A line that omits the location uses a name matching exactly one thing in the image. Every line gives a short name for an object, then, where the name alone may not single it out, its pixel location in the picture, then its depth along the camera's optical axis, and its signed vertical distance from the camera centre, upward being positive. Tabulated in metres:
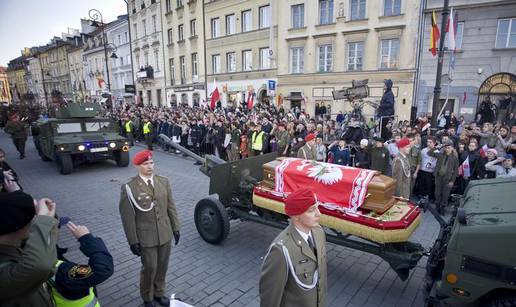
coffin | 3.75 -1.58
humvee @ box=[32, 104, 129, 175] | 10.11 -1.54
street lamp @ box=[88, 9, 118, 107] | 17.27 +4.44
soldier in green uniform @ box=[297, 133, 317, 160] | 6.87 -1.29
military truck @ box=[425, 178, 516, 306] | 2.65 -1.55
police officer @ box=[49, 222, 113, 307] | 1.97 -1.19
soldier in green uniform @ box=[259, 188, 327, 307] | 2.13 -1.24
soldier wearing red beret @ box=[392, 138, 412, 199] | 5.85 -1.47
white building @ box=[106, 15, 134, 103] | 38.25 +4.52
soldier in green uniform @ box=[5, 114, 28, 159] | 12.53 -1.51
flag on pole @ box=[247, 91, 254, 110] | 17.16 -0.41
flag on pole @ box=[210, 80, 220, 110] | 16.89 -0.17
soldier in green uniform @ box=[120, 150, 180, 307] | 3.48 -1.49
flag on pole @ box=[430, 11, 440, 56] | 9.59 +1.84
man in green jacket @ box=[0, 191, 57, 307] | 1.59 -0.88
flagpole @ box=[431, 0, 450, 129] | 7.25 +0.50
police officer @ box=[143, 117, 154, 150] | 15.16 -1.86
